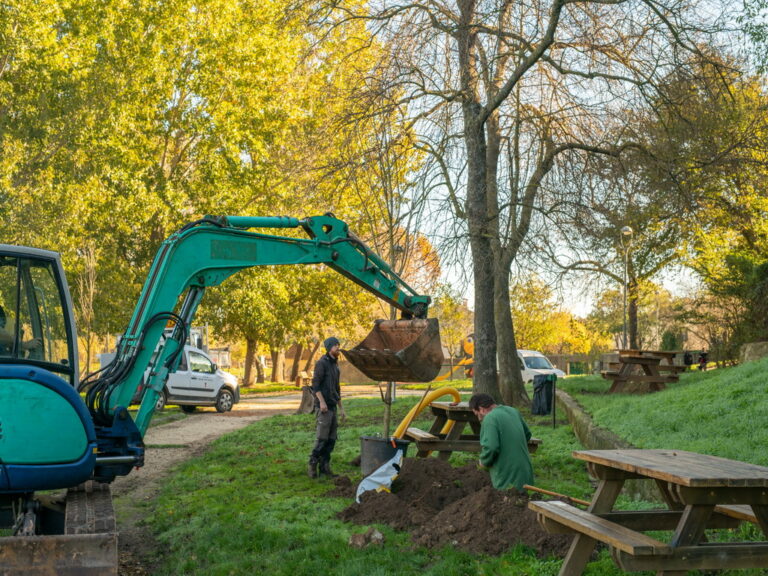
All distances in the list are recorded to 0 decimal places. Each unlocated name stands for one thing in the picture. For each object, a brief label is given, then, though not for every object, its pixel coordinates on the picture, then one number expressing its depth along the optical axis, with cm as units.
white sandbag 852
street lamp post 1684
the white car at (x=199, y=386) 2341
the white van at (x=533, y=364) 3334
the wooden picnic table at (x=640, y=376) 1830
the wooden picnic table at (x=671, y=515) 462
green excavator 538
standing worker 1087
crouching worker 761
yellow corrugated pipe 1034
